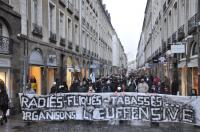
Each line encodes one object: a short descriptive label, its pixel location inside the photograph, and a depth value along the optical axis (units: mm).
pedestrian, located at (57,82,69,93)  14993
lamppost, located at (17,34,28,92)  14536
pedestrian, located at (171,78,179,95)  15938
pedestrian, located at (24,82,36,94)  13170
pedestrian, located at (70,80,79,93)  16198
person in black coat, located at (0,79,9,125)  11757
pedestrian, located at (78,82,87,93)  14489
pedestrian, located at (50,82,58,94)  14983
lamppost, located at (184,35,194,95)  16064
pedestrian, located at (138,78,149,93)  14510
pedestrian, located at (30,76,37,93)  16030
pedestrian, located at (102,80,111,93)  15641
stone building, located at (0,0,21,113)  13386
